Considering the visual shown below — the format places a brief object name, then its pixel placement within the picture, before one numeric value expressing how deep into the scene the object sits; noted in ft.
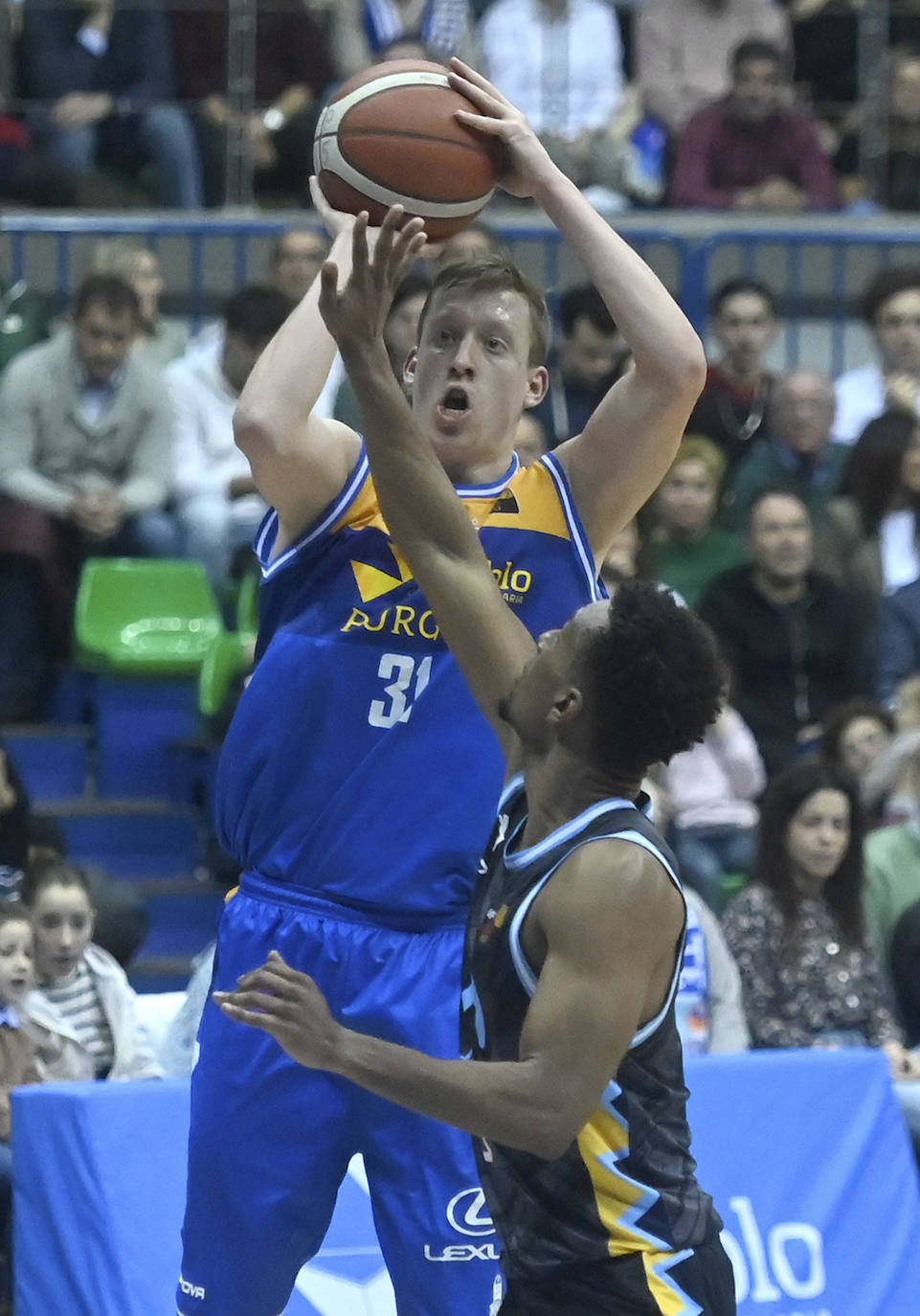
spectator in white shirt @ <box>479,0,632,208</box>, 71.31
